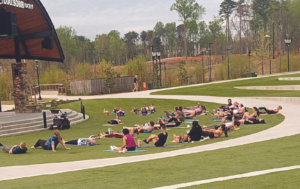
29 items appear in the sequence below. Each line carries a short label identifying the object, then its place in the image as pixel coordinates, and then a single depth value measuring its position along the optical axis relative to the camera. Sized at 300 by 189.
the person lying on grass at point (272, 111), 23.98
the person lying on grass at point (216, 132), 16.12
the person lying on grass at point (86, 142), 16.23
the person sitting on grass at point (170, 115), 23.51
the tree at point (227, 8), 117.75
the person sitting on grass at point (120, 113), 29.01
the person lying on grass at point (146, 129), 19.08
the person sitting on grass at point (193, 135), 15.52
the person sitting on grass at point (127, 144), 14.01
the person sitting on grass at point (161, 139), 14.79
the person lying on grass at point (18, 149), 14.70
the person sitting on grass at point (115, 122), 24.41
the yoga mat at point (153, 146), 14.67
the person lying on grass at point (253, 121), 20.26
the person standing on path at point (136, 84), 52.78
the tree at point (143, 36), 154.88
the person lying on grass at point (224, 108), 25.94
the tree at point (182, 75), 62.49
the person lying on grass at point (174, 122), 21.00
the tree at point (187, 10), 93.44
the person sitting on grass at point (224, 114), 23.02
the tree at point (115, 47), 126.65
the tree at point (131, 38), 140.12
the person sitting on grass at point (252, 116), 20.67
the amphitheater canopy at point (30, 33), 26.10
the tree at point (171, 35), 140.12
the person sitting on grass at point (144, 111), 29.03
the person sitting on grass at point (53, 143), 15.18
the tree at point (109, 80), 54.77
